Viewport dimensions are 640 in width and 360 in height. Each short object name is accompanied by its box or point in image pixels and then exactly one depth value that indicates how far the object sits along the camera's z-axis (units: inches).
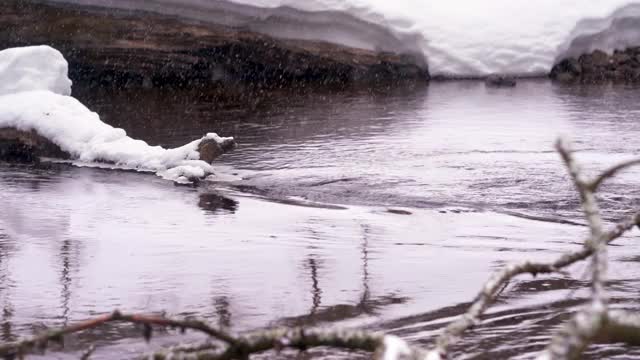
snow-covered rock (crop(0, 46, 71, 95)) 738.8
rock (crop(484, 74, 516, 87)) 1085.1
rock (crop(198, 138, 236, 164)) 605.0
